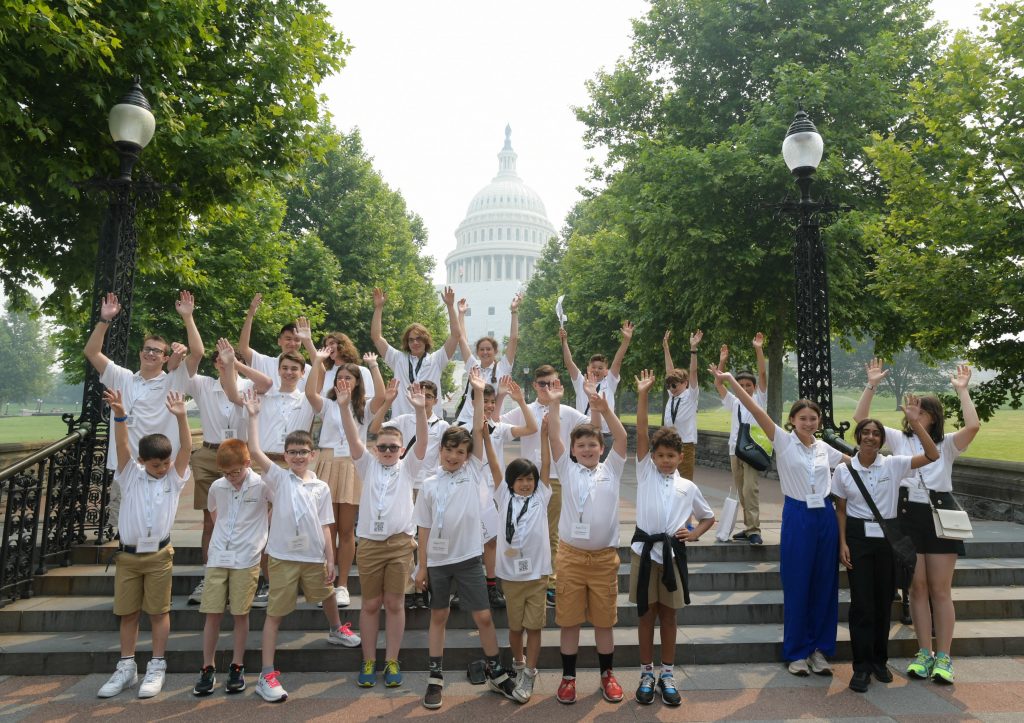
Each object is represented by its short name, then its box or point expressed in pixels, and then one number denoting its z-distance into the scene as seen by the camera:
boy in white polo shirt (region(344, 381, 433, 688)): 4.94
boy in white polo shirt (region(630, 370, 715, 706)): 4.68
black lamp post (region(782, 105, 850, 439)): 6.93
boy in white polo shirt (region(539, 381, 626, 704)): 4.69
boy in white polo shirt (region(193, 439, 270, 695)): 4.78
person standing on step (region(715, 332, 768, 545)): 7.42
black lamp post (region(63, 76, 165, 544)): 6.70
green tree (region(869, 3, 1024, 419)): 10.24
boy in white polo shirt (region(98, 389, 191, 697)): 4.85
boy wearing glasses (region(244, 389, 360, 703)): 4.88
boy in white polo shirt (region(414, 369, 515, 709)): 4.77
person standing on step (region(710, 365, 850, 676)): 5.20
